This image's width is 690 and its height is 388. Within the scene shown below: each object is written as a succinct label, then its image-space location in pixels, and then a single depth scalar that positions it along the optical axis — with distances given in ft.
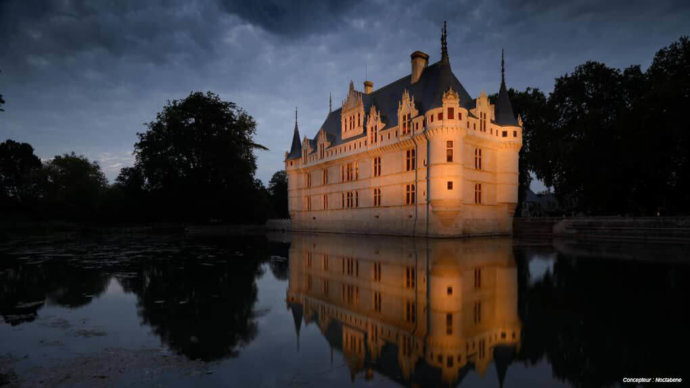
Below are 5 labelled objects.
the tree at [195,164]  137.80
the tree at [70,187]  149.48
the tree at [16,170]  171.12
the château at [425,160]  91.56
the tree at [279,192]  243.81
